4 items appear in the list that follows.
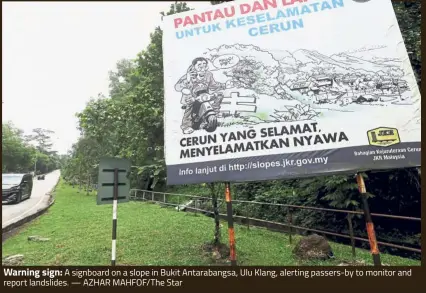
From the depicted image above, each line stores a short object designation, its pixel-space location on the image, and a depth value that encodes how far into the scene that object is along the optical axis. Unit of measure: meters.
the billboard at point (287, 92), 5.00
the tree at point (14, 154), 46.19
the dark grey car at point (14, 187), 14.84
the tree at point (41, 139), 100.06
